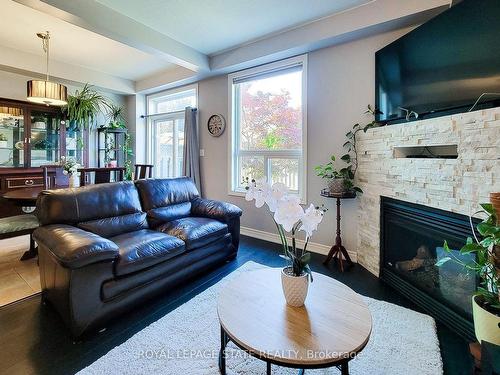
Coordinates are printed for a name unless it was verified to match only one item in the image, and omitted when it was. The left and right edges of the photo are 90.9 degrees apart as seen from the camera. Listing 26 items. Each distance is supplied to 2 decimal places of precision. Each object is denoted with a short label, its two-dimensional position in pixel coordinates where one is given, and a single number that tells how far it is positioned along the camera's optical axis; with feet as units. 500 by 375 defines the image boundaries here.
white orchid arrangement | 3.80
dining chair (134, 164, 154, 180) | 12.94
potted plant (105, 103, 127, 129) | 16.65
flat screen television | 5.04
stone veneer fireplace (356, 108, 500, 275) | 4.80
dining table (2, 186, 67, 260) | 8.36
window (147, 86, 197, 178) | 15.71
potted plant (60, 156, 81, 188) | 10.15
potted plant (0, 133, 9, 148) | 12.81
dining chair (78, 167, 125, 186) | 9.89
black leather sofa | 5.16
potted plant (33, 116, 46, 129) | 13.79
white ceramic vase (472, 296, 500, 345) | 3.67
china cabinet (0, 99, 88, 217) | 12.78
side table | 8.59
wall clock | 13.26
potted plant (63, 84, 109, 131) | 14.42
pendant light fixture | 9.86
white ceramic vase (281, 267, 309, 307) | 4.00
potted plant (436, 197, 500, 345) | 3.70
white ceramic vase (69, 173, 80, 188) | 10.26
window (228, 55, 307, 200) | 10.85
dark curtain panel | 14.21
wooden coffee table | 3.13
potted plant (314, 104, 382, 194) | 8.67
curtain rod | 14.19
